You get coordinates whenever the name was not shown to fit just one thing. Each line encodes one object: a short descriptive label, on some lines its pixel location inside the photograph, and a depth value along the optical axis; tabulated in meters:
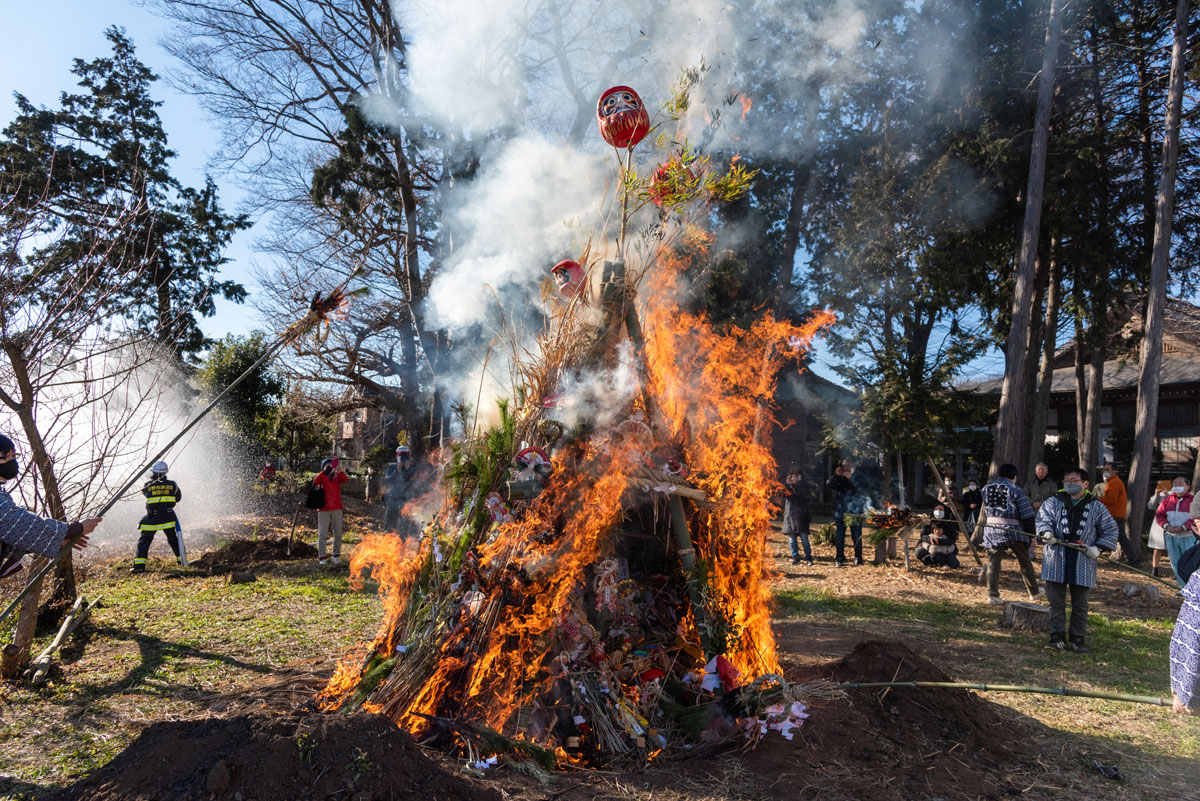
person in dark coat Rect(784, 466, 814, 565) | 11.99
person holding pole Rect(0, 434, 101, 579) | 3.94
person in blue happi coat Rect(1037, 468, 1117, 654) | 6.39
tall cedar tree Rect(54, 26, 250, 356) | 16.22
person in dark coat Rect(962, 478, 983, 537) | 13.02
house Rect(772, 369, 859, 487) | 20.88
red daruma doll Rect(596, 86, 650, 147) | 4.34
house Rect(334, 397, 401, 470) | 24.45
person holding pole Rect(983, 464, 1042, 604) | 8.09
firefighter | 9.80
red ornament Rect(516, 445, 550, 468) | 4.16
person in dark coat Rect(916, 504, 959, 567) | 11.46
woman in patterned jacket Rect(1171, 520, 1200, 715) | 3.50
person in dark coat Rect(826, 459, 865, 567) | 12.01
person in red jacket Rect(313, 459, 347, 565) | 10.52
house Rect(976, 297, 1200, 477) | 20.20
